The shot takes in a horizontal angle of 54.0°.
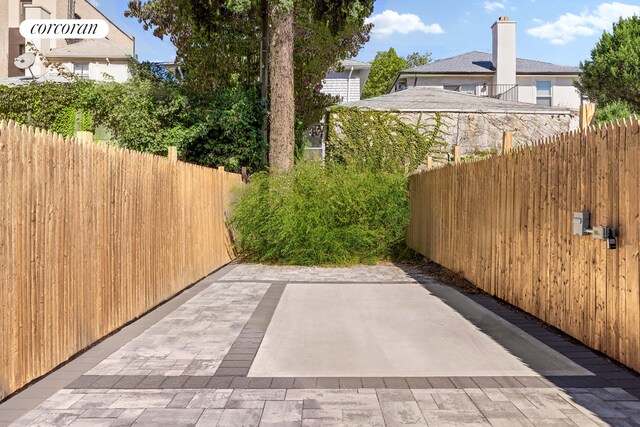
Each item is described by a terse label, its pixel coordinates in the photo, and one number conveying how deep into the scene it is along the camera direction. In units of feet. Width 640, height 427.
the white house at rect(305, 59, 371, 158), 100.99
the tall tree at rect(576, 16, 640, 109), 100.07
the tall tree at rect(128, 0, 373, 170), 51.90
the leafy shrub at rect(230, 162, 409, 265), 45.47
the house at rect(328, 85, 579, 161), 66.90
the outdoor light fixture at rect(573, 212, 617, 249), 18.03
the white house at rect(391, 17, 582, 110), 108.06
